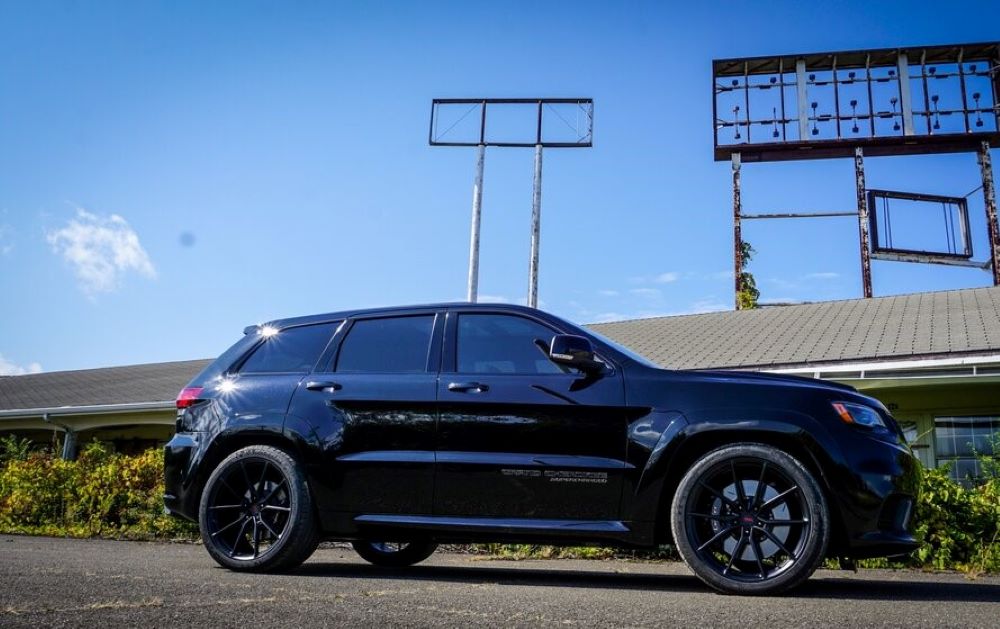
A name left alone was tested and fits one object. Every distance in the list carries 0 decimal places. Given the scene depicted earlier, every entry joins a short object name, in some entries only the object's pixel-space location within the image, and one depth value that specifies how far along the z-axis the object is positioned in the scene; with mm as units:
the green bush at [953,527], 7516
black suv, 5023
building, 11922
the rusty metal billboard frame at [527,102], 22703
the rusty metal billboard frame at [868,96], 23672
